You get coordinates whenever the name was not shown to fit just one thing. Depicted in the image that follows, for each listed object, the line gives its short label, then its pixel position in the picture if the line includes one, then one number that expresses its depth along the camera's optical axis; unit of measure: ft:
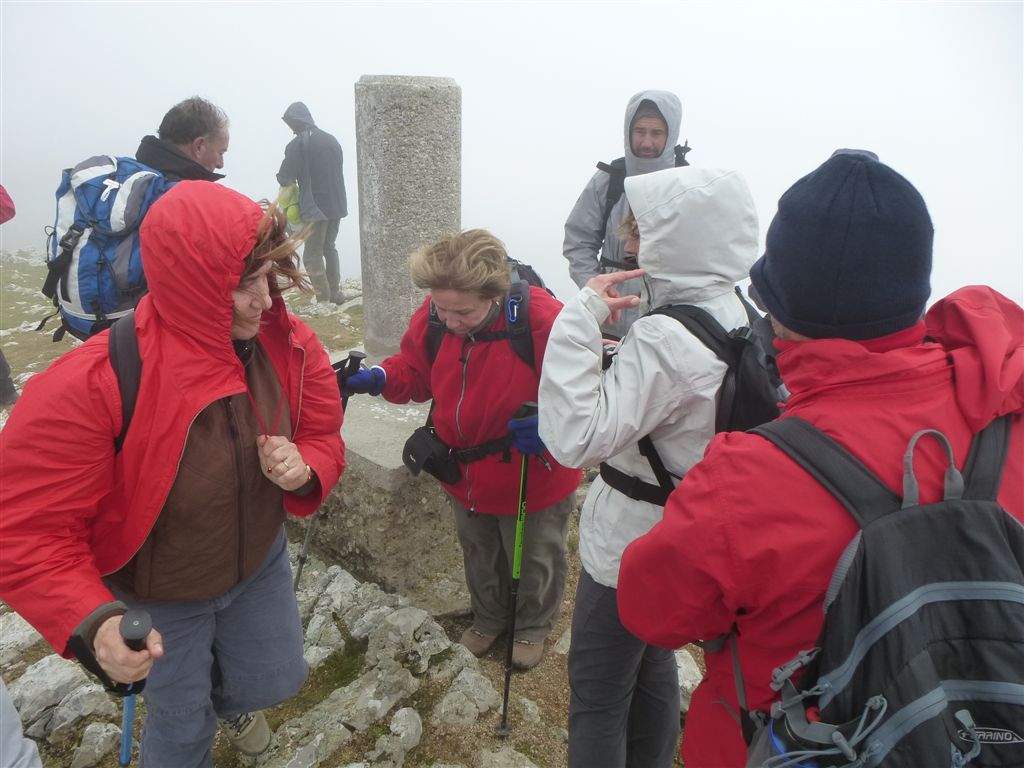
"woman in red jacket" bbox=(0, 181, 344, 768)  6.17
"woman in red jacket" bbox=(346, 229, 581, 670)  9.95
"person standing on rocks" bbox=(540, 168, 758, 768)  6.68
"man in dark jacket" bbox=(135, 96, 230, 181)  13.16
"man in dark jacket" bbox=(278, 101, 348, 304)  31.07
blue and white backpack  11.90
